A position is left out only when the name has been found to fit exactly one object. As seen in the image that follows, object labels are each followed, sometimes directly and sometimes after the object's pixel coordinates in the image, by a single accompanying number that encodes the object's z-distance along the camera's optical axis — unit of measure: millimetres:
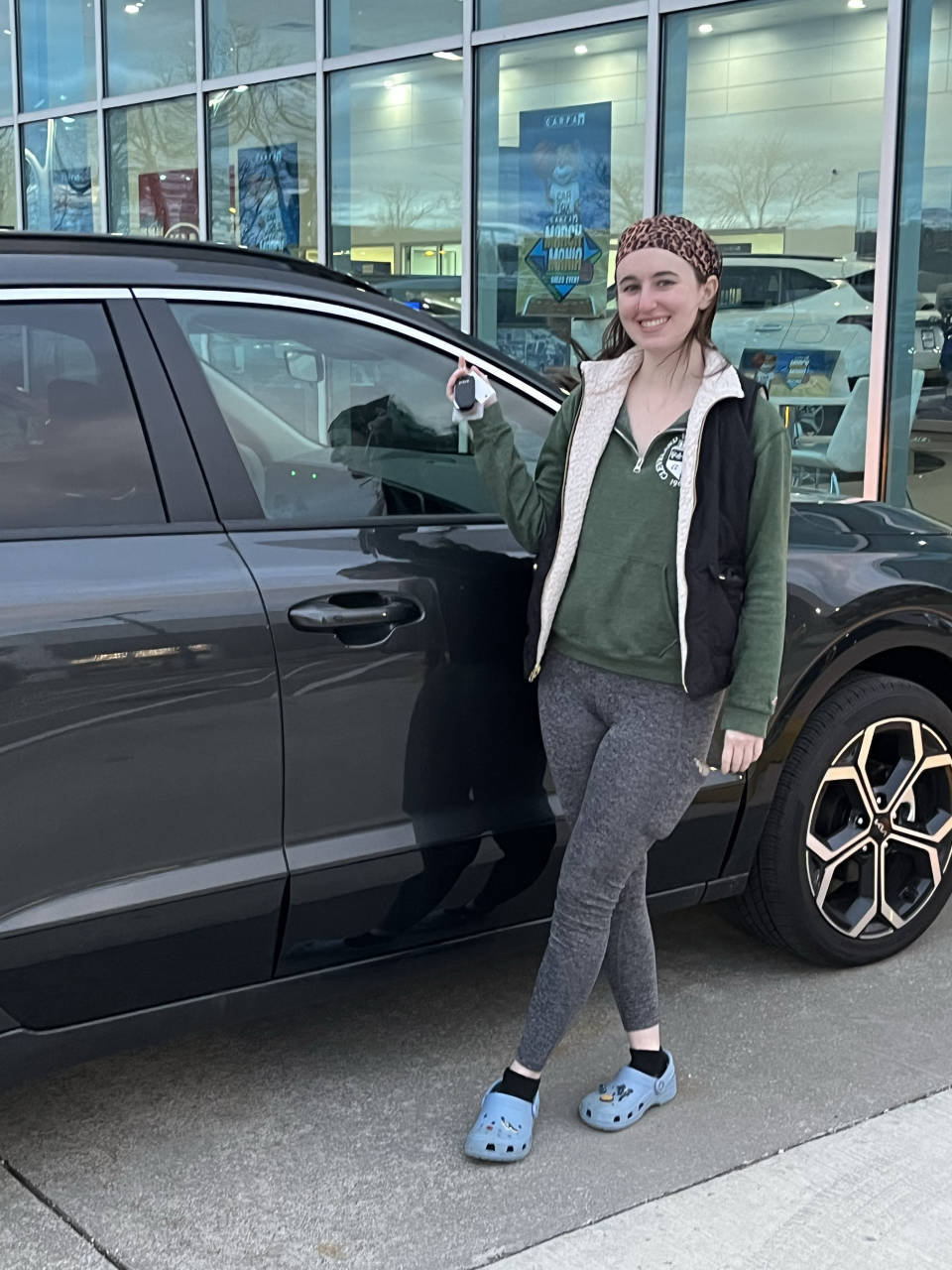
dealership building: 7684
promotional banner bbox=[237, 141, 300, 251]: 10719
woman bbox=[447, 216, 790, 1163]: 2812
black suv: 2592
